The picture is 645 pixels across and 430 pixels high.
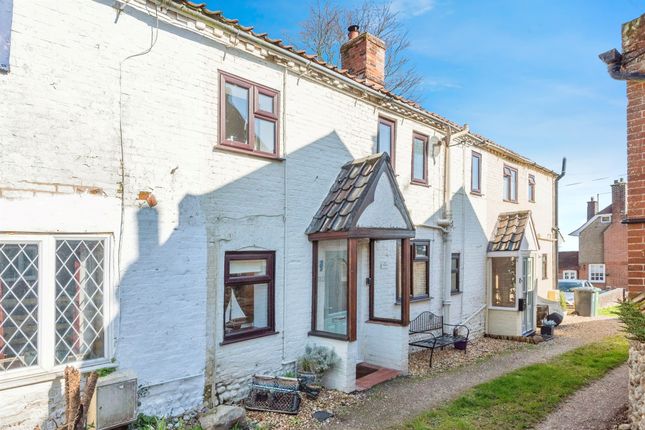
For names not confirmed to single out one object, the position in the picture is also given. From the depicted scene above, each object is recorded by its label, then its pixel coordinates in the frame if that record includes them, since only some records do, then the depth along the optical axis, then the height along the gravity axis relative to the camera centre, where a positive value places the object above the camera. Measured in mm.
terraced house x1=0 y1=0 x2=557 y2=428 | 5098 +436
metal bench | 10305 -2679
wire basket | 6777 -2772
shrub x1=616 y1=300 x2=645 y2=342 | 5230 -1023
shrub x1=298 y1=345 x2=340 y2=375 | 7742 -2434
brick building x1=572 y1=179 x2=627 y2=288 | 32406 -430
